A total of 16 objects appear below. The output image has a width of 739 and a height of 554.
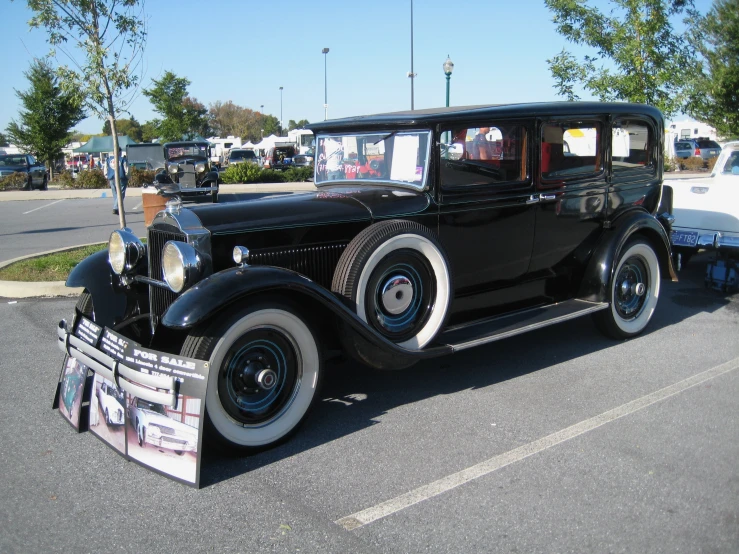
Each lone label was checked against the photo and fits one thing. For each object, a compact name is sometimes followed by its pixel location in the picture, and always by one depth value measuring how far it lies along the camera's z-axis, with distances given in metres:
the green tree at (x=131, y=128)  73.75
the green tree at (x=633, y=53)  10.59
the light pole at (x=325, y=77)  52.78
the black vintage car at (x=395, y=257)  3.43
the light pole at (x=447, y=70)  17.70
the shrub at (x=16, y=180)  24.55
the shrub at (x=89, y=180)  24.17
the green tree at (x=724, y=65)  16.78
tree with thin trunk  8.17
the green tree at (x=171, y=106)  36.56
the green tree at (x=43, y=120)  30.31
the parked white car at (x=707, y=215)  7.05
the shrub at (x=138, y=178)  24.06
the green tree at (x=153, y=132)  39.92
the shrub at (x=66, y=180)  24.55
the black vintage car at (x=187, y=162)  20.45
